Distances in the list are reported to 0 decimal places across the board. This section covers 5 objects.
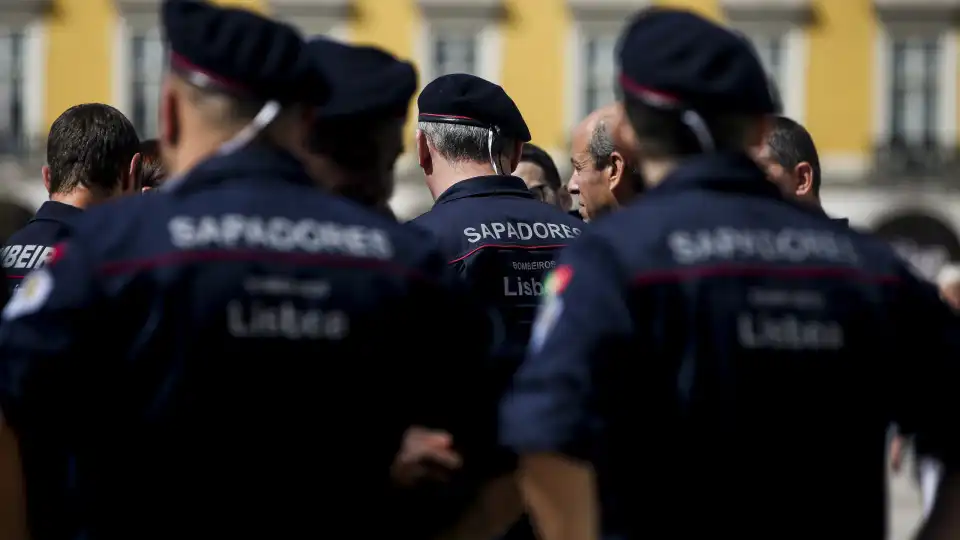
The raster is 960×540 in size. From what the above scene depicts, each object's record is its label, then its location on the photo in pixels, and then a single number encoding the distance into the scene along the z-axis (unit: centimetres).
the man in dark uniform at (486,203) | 875
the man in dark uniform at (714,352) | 534
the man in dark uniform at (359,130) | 620
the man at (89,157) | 983
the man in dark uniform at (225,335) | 527
